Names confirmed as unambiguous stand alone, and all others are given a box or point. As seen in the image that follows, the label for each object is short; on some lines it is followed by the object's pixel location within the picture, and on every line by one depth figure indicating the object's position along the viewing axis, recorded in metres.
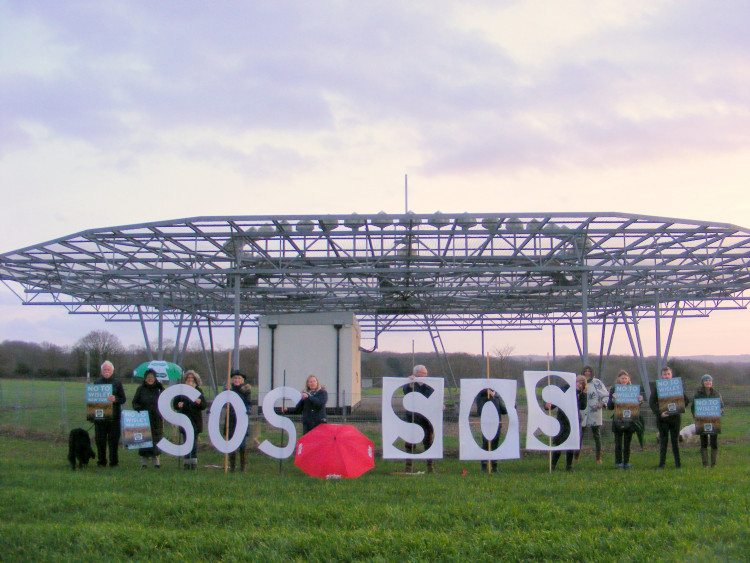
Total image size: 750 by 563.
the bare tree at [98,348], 59.72
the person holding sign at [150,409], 12.19
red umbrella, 10.14
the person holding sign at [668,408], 11.69
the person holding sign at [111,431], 12.15
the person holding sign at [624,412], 11.72
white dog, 16.14
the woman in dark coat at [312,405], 11.47
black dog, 11.66
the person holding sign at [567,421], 11.61
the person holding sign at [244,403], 11.63
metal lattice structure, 18.53
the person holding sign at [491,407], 11.34
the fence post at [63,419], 19.24
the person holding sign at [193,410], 11.92
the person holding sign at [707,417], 11.58
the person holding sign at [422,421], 11.48
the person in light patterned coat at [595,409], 12.54
